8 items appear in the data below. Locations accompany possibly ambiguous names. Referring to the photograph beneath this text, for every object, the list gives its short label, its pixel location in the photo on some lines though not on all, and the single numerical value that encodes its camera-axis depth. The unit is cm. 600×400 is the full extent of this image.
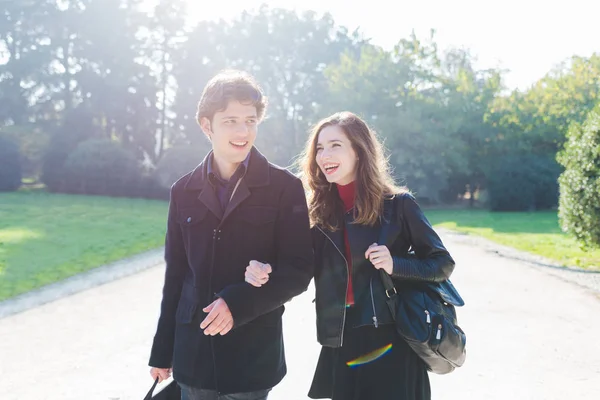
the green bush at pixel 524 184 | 3075
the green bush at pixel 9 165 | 2825
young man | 220
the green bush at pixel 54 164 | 3039
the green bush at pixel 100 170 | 2958
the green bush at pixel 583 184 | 1048
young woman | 247
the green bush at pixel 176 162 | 3039
